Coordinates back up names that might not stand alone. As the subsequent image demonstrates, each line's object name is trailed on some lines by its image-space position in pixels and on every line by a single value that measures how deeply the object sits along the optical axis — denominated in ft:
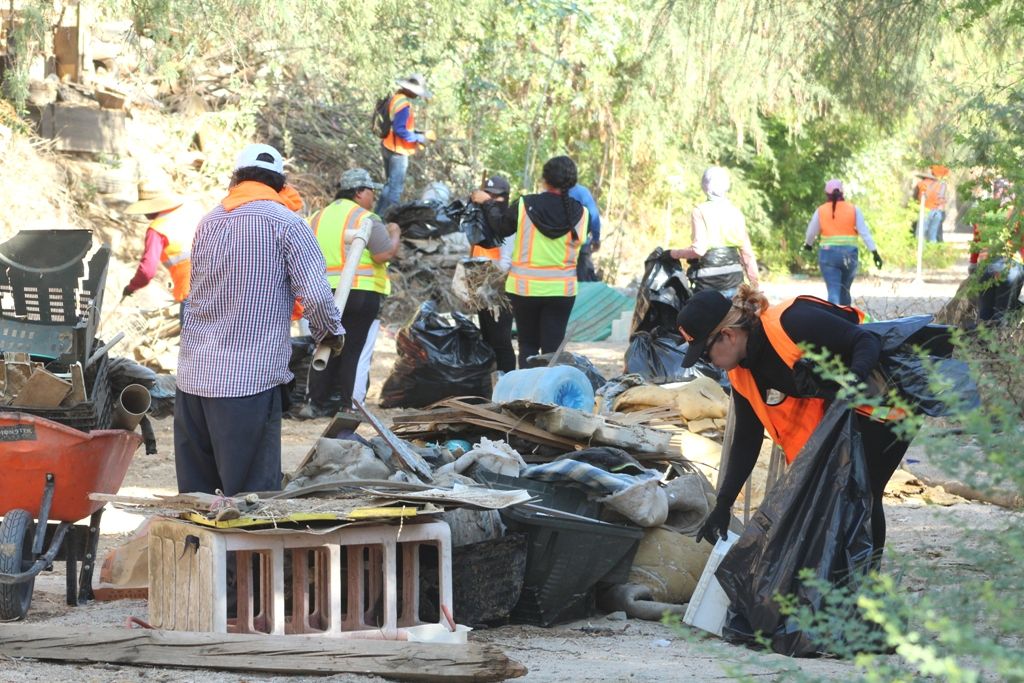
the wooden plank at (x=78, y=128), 85.52
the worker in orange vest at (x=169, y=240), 53.35
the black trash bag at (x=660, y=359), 61.24
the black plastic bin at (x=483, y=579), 29.83
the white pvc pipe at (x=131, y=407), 34.41
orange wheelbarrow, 31.14
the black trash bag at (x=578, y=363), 54.71
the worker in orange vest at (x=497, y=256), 59.61
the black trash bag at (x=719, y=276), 64.64
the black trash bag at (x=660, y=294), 64.04
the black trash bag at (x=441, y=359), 64.54
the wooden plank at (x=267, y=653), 23.87
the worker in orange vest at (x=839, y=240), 85.87
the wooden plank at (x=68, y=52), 86.36
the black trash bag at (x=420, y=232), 86.36
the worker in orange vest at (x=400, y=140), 90.35
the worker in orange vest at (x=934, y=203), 125.92
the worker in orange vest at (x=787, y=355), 28.84
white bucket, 26.85
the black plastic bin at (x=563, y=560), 31.31
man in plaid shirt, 31.53
